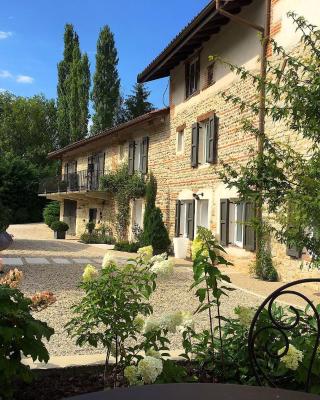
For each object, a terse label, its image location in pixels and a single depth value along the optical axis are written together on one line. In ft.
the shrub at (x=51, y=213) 100.46
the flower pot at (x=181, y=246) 48.67
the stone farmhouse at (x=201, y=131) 36.99
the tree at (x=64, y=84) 132.36
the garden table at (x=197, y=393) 5.02
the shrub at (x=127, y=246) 54.70
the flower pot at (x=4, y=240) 41.09
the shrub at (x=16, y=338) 7.04
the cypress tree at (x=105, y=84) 114.32
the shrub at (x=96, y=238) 67.72
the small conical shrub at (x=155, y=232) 51.88
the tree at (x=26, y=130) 146.72
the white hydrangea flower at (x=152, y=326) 8.80
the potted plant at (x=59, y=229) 76.84
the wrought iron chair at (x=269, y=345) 8.11
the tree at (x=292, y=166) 10.38
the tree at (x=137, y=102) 122.31
